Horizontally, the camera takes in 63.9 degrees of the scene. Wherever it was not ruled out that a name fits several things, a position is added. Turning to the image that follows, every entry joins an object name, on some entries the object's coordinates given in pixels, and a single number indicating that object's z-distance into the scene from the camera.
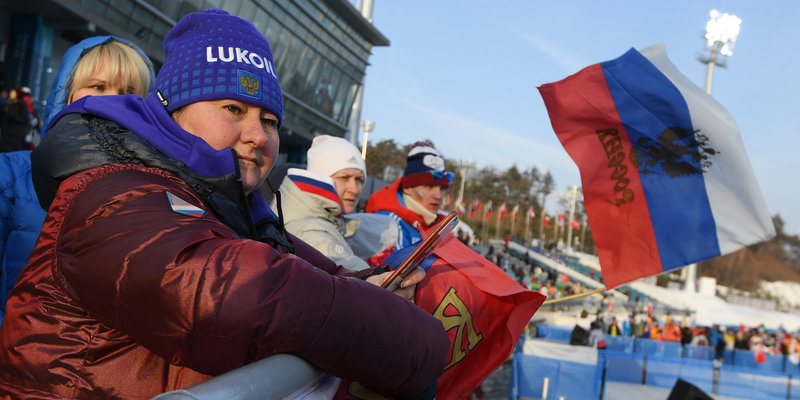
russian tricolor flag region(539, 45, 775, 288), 4.08
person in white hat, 3.31
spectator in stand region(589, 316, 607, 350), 20.34
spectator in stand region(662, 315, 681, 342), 27.47
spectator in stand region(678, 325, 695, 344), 26.97
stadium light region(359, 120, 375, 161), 52.44
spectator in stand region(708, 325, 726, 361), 25.18
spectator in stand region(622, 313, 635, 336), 28.19
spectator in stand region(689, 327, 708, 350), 26.70
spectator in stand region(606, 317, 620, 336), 25.06
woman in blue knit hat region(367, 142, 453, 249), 4.69
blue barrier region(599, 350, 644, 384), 15.70
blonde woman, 2.36
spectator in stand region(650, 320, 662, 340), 26.98
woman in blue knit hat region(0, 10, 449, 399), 1.06
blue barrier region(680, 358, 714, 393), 16.45
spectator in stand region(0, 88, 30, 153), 5.75
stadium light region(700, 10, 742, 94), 42.16
